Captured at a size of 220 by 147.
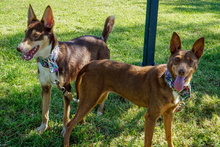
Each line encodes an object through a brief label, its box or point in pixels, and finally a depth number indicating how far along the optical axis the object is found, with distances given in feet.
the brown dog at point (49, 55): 11.71
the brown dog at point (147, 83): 10.44
